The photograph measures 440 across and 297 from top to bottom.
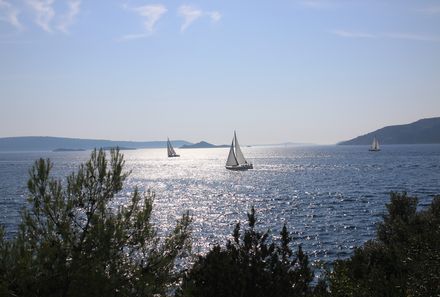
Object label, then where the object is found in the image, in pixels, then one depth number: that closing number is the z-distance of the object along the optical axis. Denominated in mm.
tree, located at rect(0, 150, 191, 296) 14875
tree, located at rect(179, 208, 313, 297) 15734
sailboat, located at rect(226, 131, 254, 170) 169375
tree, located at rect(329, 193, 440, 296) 15477
